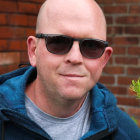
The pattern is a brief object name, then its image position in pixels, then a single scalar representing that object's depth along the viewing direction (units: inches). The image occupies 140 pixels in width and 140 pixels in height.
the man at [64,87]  33.2
